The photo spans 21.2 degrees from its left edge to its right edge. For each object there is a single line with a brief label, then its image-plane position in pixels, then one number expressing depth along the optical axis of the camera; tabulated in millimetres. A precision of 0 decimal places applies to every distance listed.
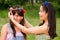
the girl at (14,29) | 1972
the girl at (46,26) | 1810
